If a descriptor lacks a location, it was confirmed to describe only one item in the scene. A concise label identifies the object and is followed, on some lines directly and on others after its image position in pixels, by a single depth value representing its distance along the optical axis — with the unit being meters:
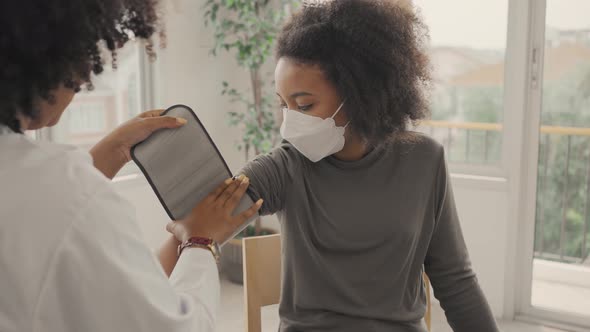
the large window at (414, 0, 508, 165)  2.97
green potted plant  3.21
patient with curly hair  1.24
